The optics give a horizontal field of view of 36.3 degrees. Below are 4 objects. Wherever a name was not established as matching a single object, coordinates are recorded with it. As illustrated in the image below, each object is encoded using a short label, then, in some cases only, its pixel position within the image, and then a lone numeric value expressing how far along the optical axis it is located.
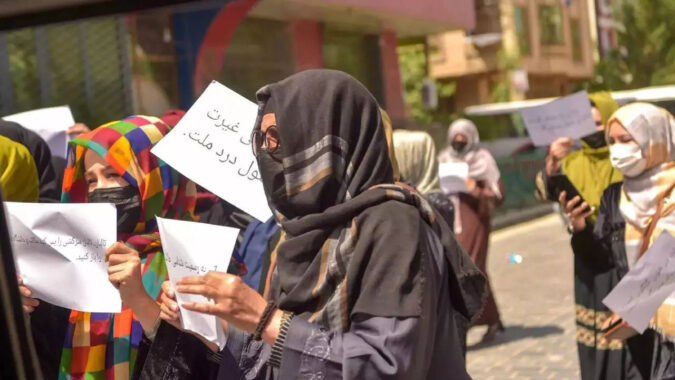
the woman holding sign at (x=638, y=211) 4.17
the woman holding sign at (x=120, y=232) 3.02
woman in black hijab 2.15
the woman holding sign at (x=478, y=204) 8.32
